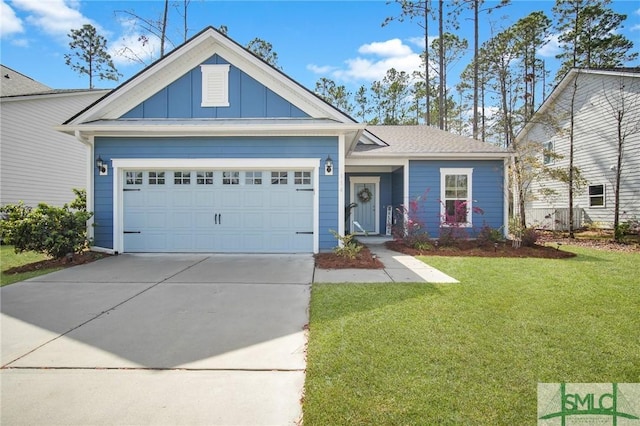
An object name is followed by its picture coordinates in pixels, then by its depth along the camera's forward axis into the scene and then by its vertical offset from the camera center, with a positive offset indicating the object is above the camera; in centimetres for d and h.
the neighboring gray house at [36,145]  1165 +262
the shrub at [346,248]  719 -86
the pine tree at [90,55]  2211 +1103
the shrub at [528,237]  935 -74
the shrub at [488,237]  967 -77
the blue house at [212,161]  804 +126
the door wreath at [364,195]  1257 +64
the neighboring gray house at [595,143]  1265 +310
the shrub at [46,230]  673 -43
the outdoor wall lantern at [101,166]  813 +113
